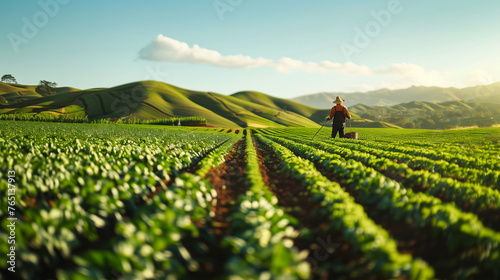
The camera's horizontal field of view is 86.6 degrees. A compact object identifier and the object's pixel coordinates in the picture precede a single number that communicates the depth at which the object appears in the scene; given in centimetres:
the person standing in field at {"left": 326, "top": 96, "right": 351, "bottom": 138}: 2273
